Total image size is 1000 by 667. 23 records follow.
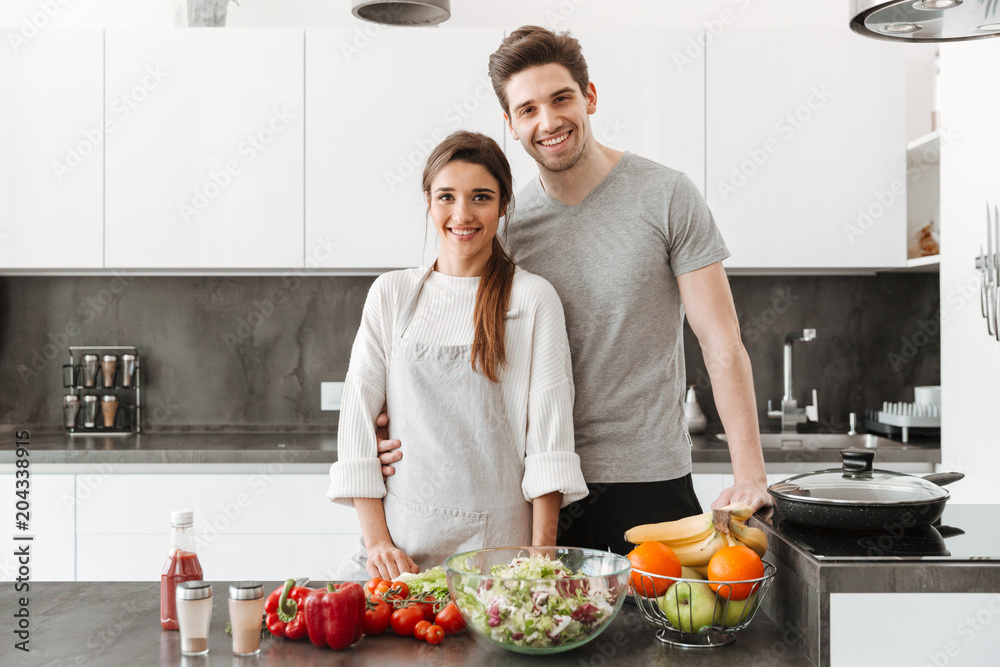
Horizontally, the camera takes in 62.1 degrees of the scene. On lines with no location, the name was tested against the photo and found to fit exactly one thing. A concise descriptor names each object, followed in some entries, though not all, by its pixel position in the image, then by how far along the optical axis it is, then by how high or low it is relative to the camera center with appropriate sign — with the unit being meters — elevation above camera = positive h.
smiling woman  1.43 -0.12
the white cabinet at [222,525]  2.41 -0.55
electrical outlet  2.97 -0.22
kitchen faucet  2.88 -0.25
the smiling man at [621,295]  1.56 +0.08
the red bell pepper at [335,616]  1.00 -0.34
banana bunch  1.06 -0.26
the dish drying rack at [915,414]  2.58 -0.25
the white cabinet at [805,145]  2.61 +0.60
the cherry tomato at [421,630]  1.04 -0.37
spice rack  2.83 -0.20
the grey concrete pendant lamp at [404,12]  2.39 +0.95
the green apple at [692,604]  0.99 -0.32
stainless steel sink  2.67 -0.35
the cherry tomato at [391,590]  1.11 -0.34
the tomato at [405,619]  1.06 -0.36
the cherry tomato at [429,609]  1.09 -0.36
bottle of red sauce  1.05 -0.29
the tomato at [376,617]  1.06 -0.36
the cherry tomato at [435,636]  1.03 -0.37
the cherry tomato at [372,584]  1.12 -0.34
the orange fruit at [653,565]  1.01 -0.28
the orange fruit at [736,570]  0.98 -0.28
